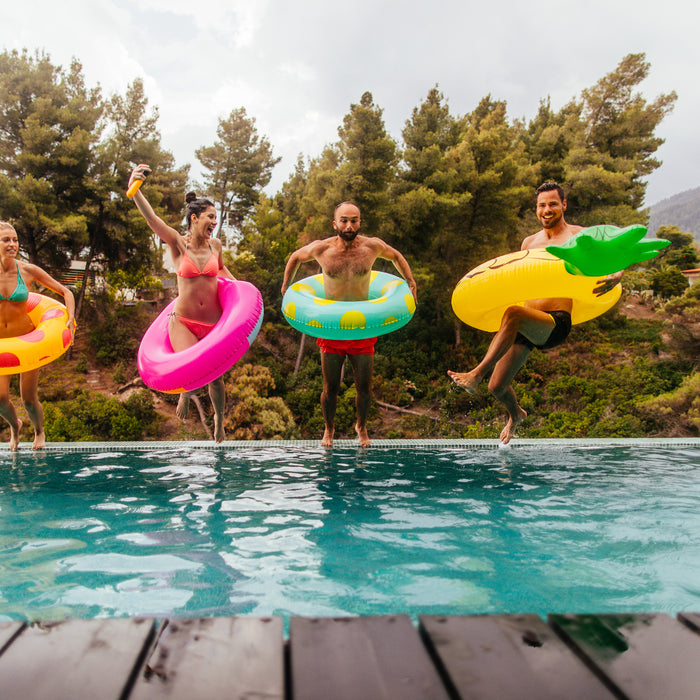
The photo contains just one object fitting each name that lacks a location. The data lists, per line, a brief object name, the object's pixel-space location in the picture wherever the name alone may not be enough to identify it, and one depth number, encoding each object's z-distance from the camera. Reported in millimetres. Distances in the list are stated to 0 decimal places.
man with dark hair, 4648
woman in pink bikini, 5012
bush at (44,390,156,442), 13094
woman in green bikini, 5629
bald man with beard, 5504
